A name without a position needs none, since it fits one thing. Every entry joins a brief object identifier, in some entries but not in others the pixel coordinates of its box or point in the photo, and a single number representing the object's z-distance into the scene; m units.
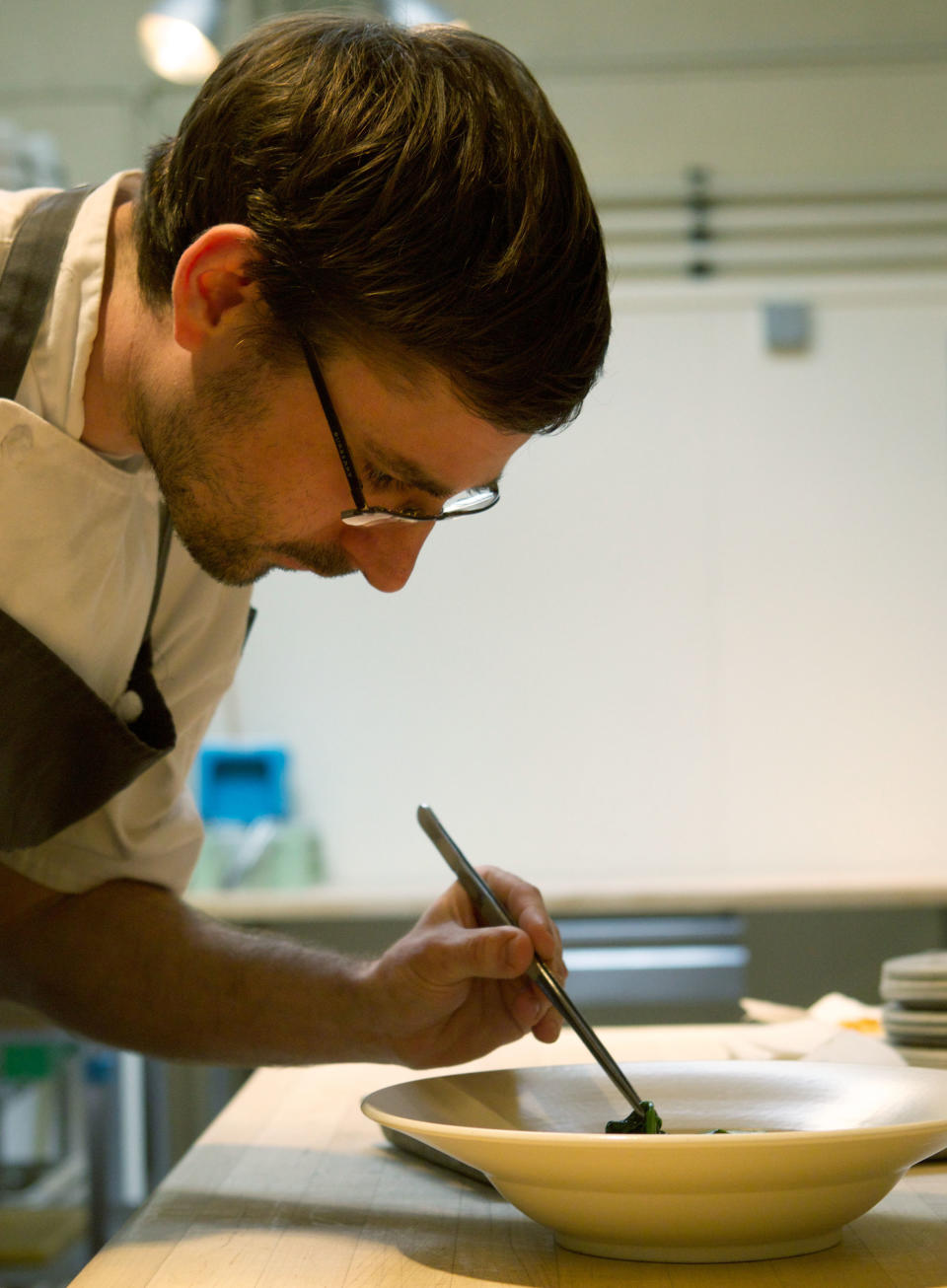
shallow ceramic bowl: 0.62
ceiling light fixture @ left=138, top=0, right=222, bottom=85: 3.22
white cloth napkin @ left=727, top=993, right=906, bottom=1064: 1.00
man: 0.86
